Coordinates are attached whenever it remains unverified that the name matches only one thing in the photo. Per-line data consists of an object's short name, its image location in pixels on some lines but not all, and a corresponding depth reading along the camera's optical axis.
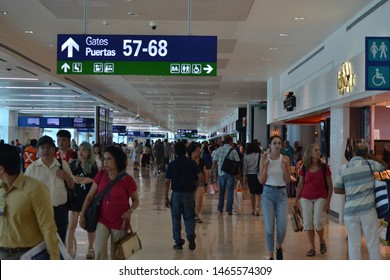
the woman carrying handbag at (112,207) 5.36
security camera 11.03
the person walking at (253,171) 11.50
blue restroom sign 7.54
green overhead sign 8.34
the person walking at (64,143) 6.91
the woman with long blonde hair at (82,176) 7.22
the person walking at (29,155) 9.38
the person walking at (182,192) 7.79
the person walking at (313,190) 7.37
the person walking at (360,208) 5.57
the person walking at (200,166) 9.74
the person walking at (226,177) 11.62
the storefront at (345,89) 9.32
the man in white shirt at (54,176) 5.75
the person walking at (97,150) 11.03
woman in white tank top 6.82
